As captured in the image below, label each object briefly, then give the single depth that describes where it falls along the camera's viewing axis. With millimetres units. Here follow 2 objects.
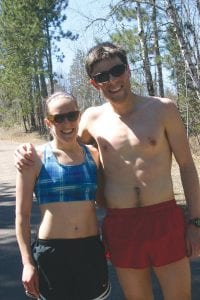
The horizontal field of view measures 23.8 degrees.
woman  2734
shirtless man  2842
